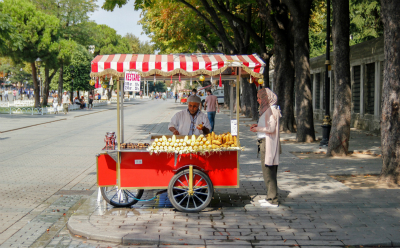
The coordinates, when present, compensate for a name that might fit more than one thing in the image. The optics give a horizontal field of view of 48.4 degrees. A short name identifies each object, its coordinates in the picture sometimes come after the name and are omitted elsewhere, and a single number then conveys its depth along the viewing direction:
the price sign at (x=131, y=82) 6.68
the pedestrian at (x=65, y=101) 36.56
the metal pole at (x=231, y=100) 7.89
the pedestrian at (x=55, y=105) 36.19
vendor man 7.84
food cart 6.78
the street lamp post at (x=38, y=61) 39.00
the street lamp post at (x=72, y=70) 49.53
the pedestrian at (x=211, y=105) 18.91
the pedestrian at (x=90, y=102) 47.36
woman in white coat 6.97
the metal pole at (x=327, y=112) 14.77
